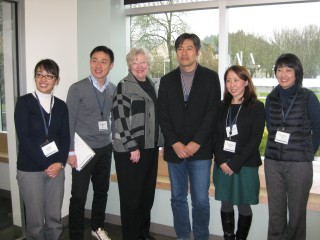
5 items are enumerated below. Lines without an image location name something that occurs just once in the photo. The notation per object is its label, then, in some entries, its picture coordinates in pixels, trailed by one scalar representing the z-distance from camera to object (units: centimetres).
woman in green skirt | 220
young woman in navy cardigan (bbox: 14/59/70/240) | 214
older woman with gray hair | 232
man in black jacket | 229
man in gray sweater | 249
